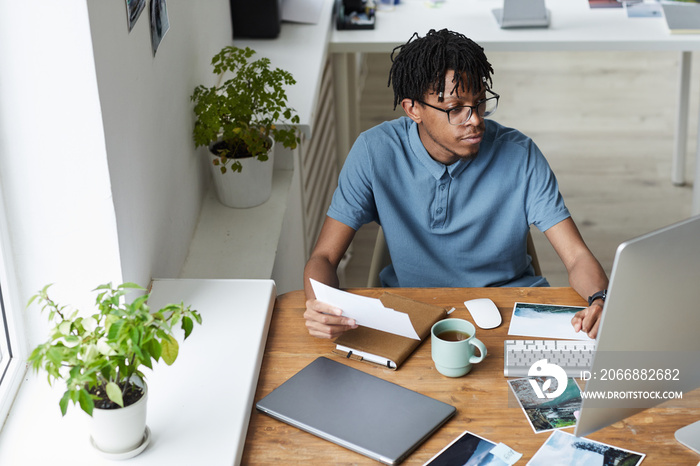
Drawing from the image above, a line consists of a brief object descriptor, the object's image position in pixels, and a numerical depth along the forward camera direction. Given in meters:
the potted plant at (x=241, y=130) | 2.22
